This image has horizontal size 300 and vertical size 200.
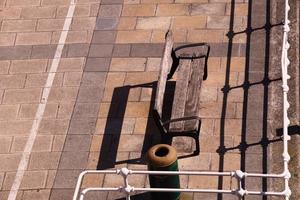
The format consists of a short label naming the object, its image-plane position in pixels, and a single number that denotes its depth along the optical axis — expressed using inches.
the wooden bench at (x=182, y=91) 353.4
